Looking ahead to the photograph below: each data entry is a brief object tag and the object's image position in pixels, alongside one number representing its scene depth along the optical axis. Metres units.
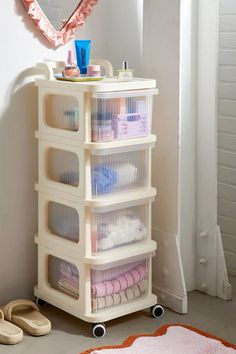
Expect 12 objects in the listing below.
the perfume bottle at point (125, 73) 2.80
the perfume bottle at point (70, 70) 2.73
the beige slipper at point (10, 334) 2.64
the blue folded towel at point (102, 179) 2.69
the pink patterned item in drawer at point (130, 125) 2.67
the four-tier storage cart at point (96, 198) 2.66
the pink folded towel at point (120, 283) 2.73
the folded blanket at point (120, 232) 2.73
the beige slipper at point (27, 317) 2.72
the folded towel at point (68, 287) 2.82
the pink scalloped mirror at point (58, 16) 2.81
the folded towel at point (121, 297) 2.74
